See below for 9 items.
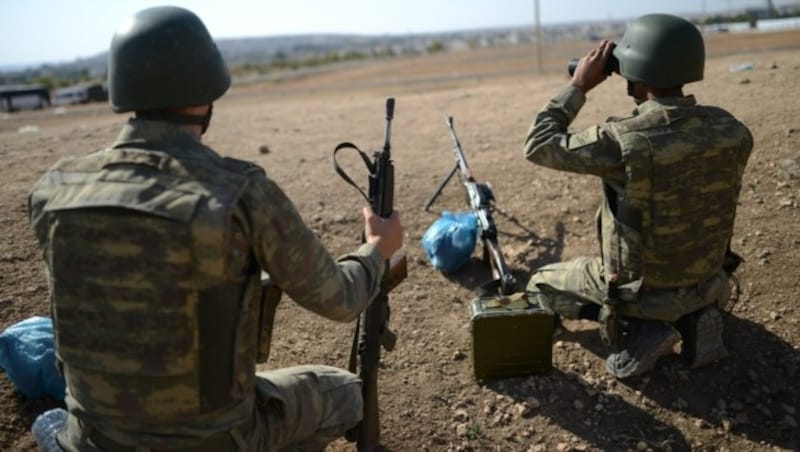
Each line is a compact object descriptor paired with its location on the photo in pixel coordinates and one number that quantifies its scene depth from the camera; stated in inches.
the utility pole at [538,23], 1057.5
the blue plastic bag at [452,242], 208.8
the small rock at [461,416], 149.6
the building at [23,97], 1117.1
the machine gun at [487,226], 172.9
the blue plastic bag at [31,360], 144.0
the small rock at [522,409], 149.1
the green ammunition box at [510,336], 147.6
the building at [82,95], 1205.1
